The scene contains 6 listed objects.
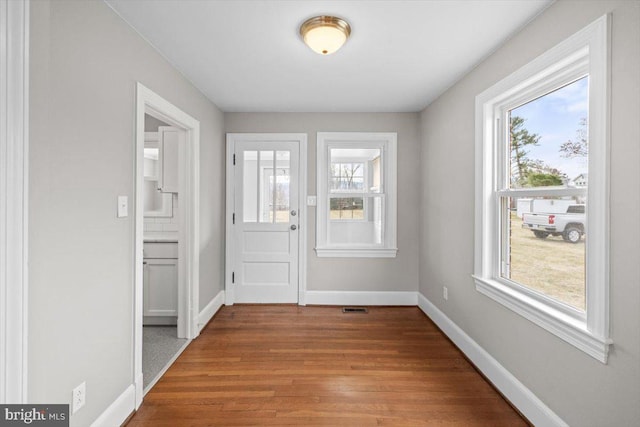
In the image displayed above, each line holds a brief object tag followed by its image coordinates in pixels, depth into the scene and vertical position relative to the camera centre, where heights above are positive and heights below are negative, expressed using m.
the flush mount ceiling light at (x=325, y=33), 1.77 +1.09
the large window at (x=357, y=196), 3.68 +0.23
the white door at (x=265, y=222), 3.69 -0.09
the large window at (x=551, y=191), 1.37 +0.15
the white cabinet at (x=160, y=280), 2.94 -0.64
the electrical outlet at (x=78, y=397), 1.44 -0.89
